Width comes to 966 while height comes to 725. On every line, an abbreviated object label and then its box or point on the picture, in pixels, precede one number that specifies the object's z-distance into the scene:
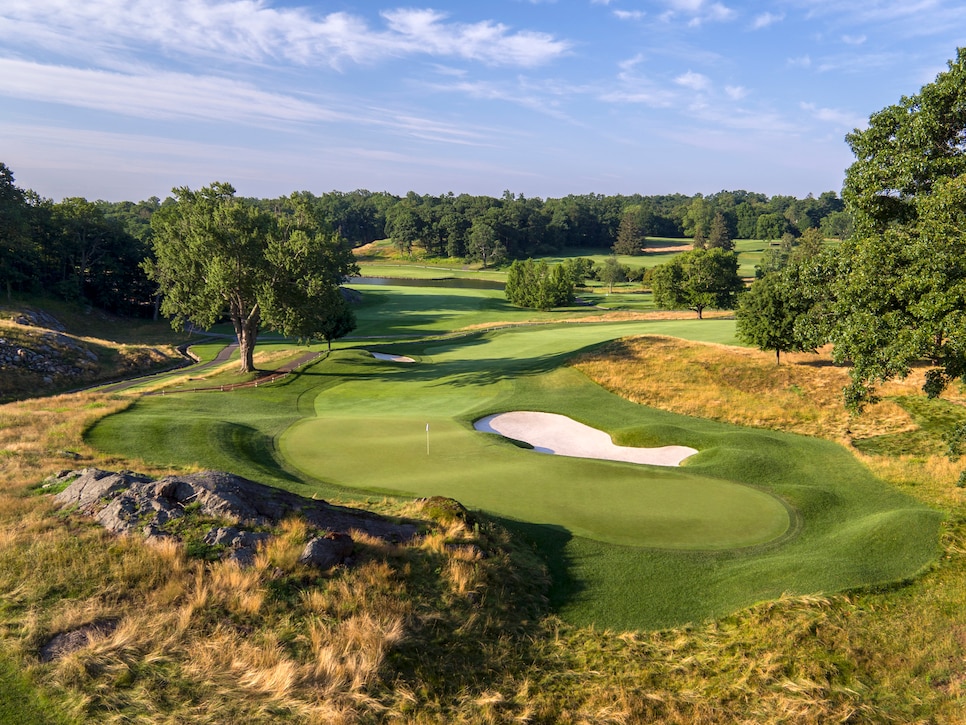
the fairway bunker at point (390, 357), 51.38
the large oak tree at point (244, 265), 39.12
